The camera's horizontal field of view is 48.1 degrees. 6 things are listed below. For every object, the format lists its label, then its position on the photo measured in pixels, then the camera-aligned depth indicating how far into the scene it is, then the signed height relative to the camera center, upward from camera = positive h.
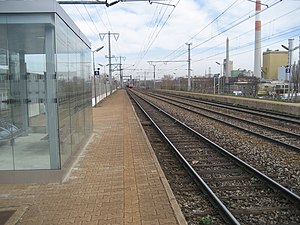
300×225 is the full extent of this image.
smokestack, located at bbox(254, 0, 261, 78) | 79.84 +8.01
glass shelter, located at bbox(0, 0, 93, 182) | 6.01 -0.14
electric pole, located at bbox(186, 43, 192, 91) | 54.66 +3.86
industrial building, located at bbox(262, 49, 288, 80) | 100.50 +6.42
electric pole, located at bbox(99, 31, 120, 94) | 55.91 +4.48
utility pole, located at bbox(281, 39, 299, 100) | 27.31 +2.79
